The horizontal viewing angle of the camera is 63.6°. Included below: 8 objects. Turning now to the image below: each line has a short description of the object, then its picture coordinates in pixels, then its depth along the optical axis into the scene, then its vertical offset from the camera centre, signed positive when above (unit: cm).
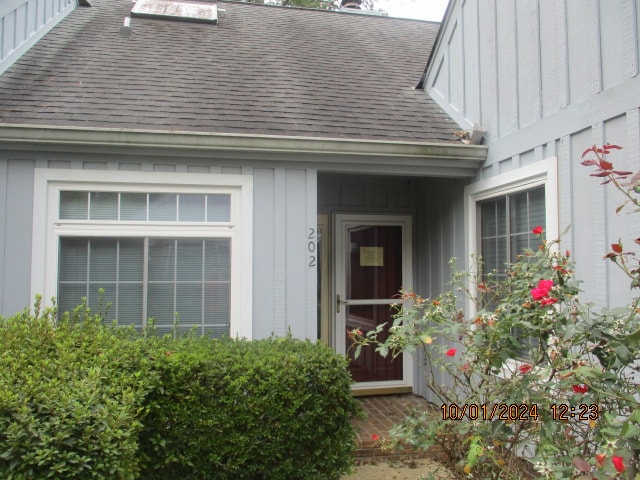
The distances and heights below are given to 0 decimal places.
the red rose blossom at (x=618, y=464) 186 -70
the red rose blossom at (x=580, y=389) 234 -54
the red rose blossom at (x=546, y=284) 245 -7
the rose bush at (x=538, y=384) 224 -57
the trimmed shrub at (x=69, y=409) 230 -67
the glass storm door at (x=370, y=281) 644 -14
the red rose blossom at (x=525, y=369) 256 -50
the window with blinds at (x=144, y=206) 449 +56
